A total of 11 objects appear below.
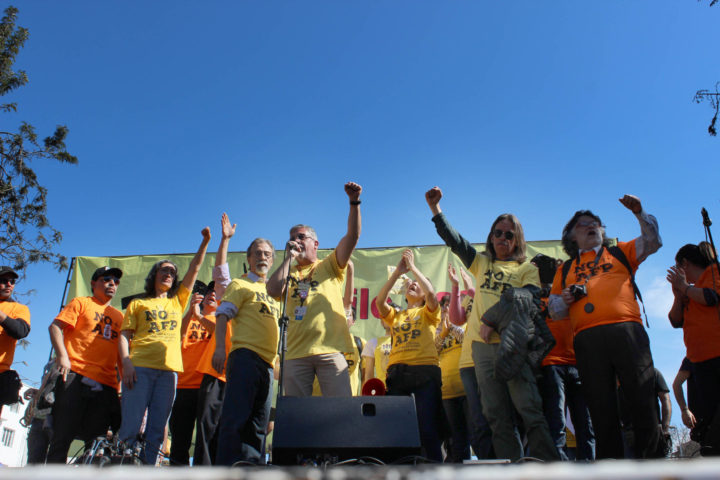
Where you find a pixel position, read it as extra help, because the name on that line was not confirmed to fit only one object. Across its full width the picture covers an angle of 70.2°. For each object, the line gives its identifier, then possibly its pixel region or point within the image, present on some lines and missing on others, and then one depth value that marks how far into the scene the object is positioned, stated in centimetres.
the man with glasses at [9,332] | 411
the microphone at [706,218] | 345
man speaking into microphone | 348
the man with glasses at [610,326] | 288
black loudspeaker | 259
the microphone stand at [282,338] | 296
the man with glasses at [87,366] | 377
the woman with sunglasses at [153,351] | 388
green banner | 767
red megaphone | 376
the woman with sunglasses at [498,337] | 298
